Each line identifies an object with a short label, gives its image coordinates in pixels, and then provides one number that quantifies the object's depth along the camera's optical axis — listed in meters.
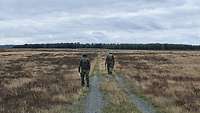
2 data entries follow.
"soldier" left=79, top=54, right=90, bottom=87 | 27.10
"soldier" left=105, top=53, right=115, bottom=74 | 38.00
